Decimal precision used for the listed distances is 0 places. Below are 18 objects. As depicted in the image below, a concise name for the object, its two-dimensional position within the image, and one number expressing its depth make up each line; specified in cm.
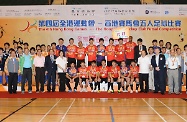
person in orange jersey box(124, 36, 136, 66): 701
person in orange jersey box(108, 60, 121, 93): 676
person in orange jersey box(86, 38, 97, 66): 694
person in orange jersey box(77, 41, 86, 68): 697
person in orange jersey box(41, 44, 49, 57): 731
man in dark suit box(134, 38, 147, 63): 696
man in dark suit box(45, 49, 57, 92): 686
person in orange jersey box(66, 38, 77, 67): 698
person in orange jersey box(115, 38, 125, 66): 696
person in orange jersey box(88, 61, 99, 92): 682
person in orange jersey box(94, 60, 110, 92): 680
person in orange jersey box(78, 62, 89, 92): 681
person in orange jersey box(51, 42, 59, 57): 704
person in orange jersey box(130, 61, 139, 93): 677
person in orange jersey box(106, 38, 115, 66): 694
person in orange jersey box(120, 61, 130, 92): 675
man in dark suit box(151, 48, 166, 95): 664
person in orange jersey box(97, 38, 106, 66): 692
